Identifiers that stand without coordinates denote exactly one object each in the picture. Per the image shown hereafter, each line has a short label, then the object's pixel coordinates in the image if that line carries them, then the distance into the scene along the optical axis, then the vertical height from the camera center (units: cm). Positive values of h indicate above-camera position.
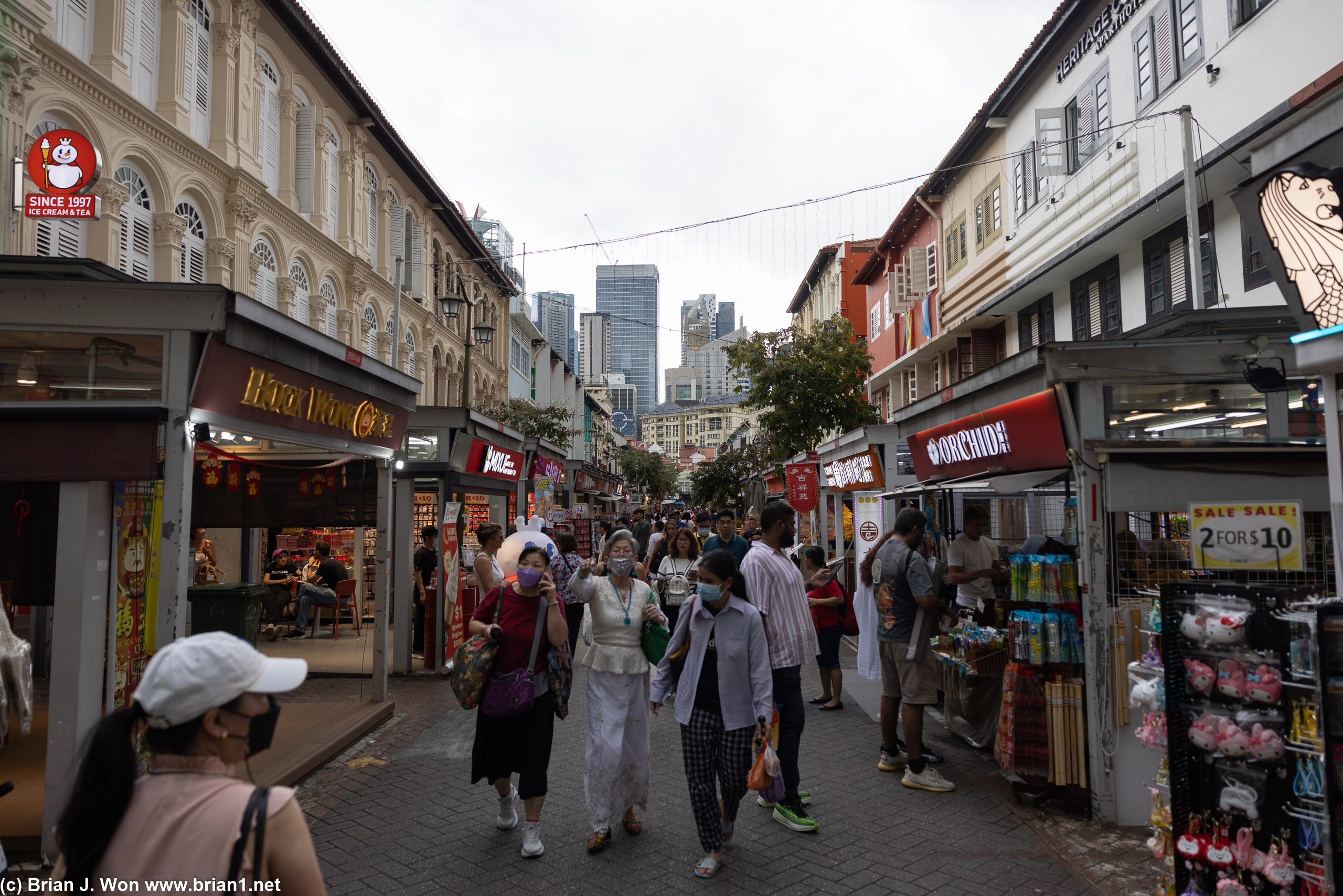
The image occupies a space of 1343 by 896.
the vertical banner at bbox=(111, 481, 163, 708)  507 -40
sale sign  431 -21
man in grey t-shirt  610 -109
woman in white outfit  504 -118
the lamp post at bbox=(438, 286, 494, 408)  1892 +460
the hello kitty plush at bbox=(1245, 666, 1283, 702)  347 -80
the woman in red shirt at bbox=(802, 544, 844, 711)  848 -135
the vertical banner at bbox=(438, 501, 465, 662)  1039 -91
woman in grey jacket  472 -113
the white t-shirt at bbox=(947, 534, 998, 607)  720 -47
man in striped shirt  530 -82
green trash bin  989 -118
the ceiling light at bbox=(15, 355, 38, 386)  505 +84
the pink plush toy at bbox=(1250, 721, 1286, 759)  345 -104
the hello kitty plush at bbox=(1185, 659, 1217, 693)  368 -80
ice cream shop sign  1089 +453
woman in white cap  184 -66
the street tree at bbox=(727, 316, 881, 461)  2153 +318
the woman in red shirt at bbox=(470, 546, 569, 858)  497 -119
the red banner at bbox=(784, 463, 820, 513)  1625 +29
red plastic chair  1350 -167
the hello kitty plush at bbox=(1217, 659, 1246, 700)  358 -80
